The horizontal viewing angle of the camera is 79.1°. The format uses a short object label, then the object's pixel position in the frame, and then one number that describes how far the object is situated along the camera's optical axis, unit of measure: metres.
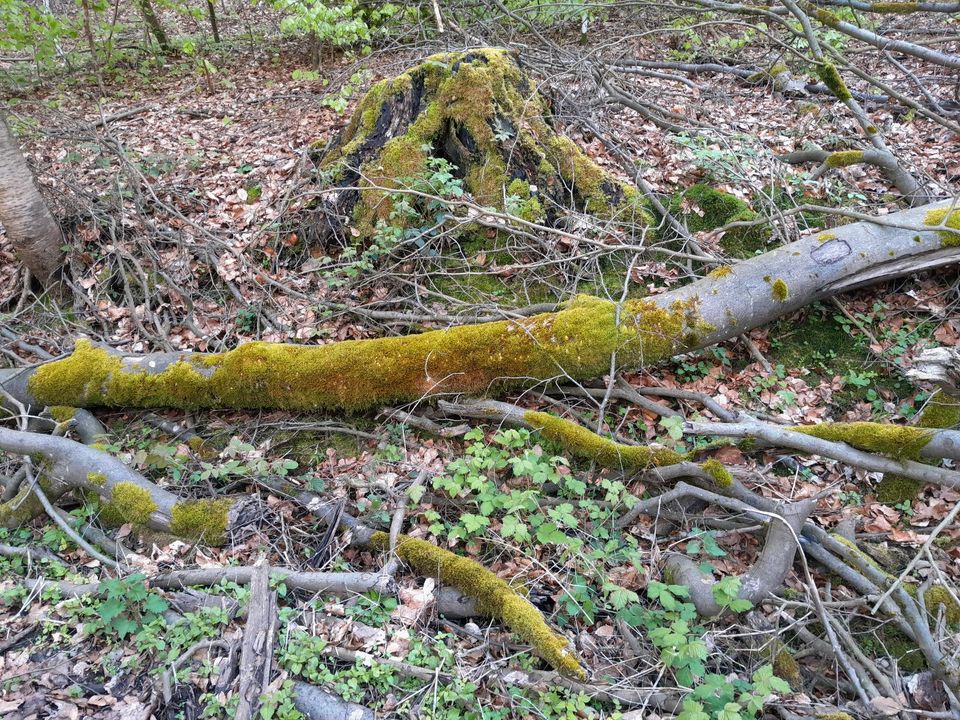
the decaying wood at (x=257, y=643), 2.68
